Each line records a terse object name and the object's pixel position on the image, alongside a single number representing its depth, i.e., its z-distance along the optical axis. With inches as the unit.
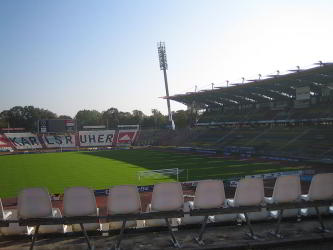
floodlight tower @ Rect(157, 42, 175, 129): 3270.2
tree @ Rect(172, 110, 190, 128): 3855.8
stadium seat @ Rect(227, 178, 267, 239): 219.8
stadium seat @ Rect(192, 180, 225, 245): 214.1
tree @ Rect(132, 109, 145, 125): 4411.7
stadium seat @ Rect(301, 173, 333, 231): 229.1
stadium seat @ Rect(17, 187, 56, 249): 201.2
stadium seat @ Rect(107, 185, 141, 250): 205.8
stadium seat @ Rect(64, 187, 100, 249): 202.7
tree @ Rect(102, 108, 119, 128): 4773.6
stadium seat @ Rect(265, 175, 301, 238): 225.5
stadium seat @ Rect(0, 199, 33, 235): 223.6
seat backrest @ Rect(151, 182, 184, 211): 211.2
